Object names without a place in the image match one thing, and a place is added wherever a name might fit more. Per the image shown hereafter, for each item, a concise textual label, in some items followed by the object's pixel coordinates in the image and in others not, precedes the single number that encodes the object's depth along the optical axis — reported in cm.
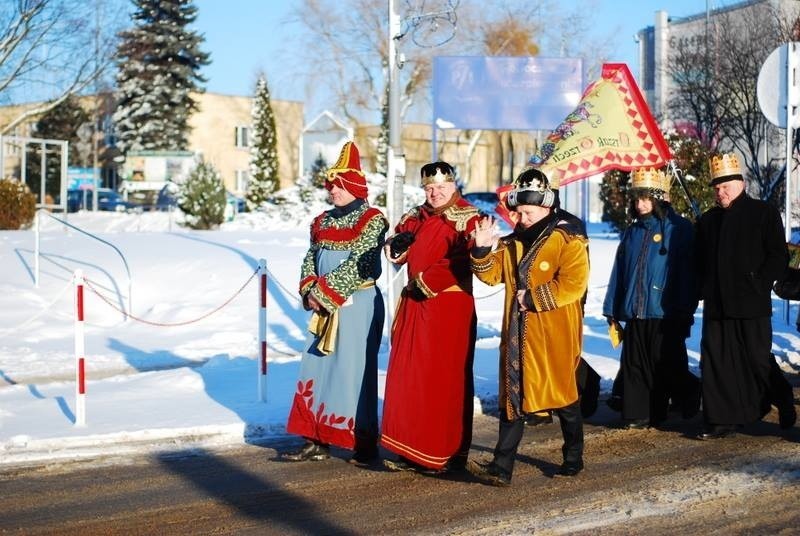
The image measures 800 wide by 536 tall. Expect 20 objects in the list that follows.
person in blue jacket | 843
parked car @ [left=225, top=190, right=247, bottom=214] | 5370
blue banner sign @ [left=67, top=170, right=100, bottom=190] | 6206
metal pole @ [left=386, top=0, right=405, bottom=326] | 1323
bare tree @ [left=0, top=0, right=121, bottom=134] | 2839
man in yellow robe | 666
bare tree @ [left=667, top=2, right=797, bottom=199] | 2744
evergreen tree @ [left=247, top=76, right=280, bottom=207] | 5647
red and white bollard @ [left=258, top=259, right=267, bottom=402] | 962
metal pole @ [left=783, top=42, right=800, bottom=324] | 1186
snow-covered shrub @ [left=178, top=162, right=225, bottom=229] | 3120
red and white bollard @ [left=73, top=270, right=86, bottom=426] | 866
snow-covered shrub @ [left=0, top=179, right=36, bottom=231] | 2744
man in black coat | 797
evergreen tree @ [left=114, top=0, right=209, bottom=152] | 5706
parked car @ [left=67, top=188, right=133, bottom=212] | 5422
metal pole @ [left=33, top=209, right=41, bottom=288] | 1833
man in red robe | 695
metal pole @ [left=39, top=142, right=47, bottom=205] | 2539
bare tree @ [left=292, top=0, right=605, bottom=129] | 4472
